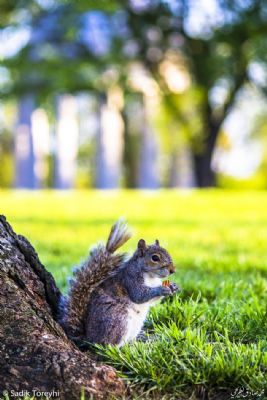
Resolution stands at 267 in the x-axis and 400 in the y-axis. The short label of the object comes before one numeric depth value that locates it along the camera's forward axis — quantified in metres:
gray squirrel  2.91
